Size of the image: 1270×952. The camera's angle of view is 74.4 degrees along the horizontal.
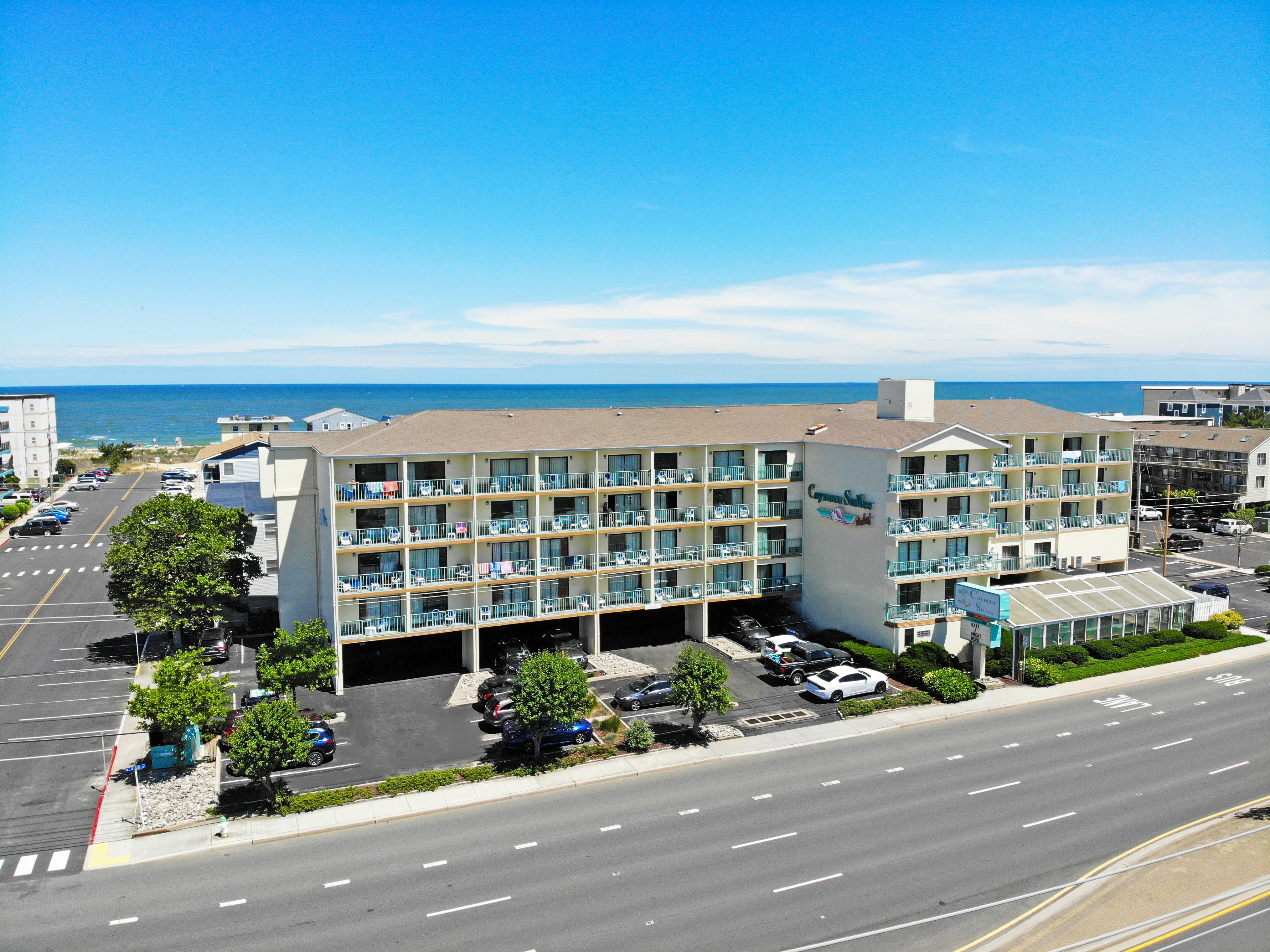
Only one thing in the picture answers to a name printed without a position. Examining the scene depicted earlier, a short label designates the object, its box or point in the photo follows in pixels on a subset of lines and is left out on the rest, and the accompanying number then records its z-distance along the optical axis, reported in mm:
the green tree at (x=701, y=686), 36562
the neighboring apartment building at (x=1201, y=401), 138375
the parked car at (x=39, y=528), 85062
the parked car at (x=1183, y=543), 77062
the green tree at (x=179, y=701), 32625
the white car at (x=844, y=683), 42531
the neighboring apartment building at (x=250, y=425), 95875
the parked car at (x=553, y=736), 35875
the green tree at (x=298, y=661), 36094
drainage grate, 39938
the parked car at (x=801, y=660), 45000
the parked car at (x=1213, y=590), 60062
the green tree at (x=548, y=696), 33719
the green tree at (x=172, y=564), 46156
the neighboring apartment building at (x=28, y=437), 111500
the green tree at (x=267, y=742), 29875
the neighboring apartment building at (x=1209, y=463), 88062
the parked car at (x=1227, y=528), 83125
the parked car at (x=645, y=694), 41062
